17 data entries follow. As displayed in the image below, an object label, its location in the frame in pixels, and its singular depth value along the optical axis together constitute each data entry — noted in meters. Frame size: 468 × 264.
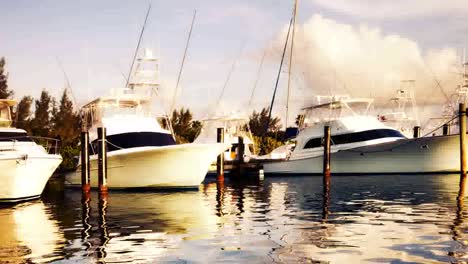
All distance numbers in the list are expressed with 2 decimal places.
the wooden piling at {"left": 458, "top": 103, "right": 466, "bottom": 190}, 30.08
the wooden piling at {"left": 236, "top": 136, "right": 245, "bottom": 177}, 38.40
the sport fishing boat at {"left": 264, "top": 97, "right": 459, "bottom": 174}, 36.62
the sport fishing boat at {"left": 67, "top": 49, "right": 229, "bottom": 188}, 24.98
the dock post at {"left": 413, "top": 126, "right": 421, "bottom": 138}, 42.97
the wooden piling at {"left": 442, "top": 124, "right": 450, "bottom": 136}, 41.27
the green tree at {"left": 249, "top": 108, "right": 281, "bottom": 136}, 76.19
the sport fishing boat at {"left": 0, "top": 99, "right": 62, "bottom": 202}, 19.56
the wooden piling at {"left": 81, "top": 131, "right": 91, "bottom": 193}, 23.70
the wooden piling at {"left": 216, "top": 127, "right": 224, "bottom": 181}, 30.90
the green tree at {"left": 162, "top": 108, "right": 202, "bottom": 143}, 63.38
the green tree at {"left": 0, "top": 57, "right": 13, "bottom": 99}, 51.72
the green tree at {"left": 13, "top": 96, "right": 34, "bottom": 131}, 51.03
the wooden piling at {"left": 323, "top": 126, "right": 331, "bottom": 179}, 31.92
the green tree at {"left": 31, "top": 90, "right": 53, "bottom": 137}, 52.59
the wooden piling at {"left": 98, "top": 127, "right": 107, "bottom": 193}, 22.89
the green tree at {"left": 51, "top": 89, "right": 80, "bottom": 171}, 52.02
